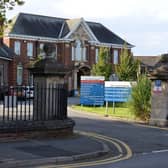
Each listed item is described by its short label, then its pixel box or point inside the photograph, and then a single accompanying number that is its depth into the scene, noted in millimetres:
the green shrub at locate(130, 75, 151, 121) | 26812
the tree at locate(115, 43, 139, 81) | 59466
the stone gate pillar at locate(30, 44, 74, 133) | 17859
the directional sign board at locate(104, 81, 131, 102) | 32969
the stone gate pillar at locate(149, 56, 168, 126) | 24458
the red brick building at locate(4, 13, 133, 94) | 65000
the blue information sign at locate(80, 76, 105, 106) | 37156
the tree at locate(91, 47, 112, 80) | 58406
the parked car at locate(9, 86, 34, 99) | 17497
